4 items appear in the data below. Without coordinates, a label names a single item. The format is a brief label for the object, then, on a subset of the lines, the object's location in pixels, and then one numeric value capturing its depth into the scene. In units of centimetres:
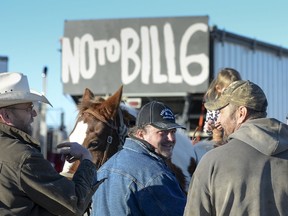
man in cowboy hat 663
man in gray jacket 637
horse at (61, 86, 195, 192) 1201
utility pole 2898
